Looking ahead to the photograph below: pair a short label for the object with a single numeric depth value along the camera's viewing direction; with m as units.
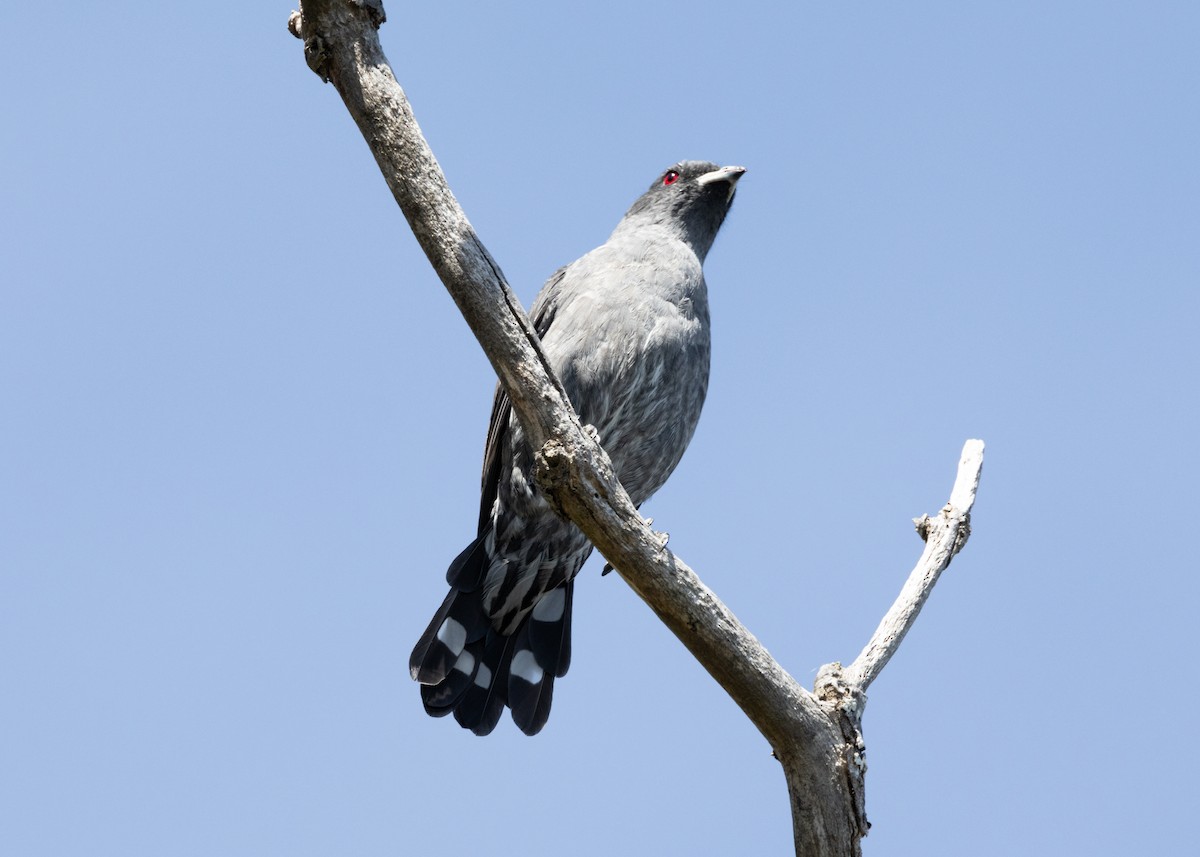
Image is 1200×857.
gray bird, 13.31
